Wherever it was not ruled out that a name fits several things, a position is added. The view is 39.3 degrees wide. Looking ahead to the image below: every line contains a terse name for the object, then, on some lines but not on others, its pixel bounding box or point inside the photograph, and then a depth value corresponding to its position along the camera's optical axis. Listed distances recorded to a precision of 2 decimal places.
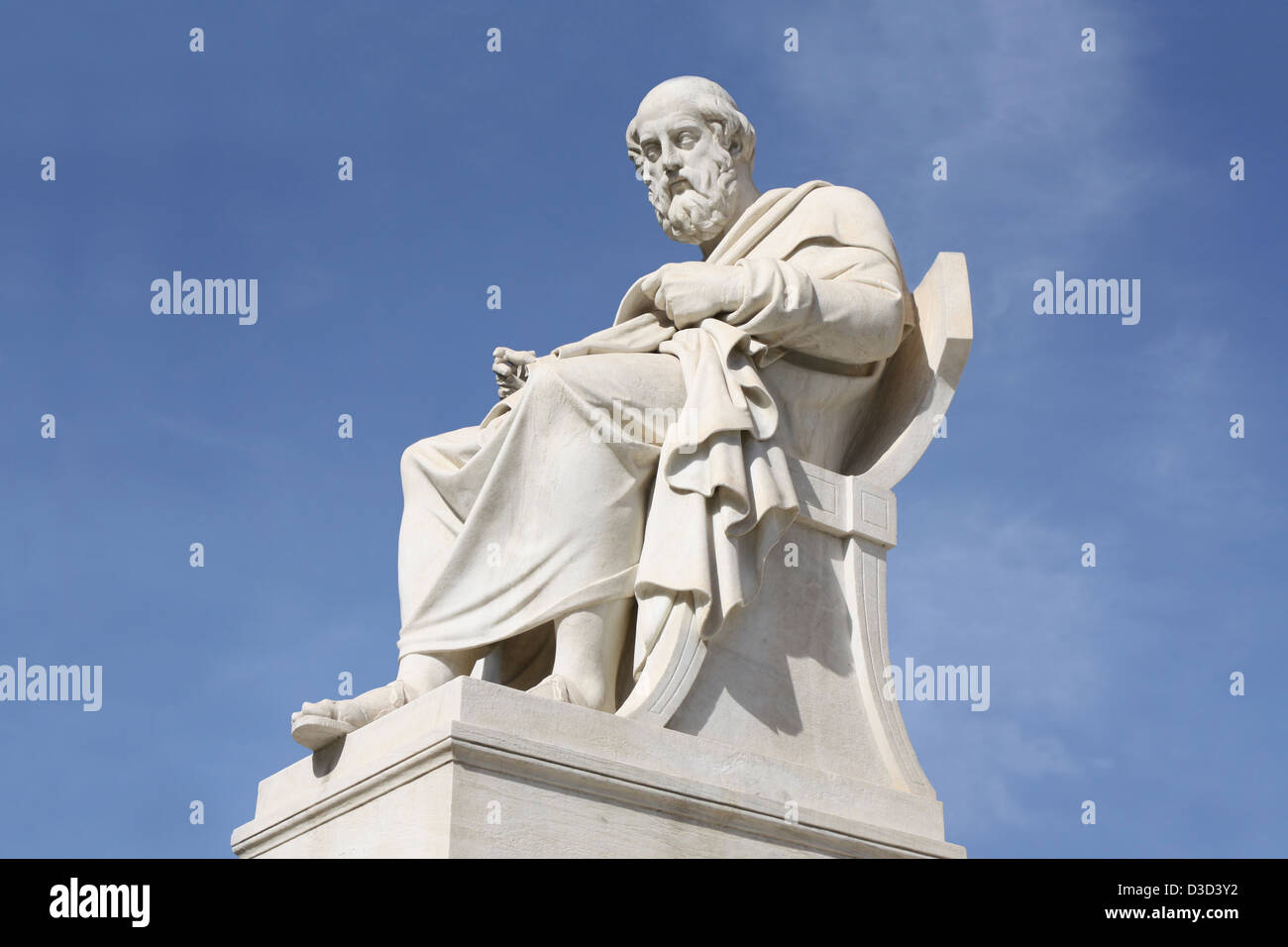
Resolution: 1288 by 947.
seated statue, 5.82
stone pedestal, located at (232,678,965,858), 5.12
